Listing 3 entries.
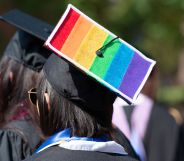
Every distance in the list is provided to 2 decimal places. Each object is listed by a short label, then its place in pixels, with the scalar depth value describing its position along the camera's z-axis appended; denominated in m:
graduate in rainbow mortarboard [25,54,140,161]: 4.62
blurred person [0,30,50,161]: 5.59
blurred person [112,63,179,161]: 8.19
